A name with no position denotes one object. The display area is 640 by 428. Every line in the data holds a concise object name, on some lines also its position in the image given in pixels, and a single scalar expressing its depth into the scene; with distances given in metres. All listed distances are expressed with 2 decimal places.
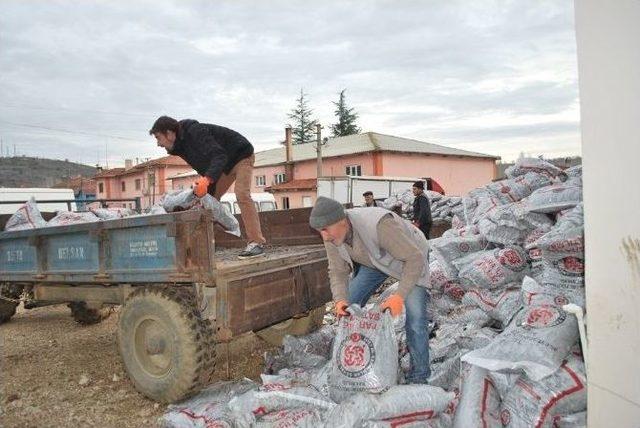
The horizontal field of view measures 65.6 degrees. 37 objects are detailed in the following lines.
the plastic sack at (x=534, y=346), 2.67
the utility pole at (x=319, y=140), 27.45
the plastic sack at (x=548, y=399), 2.56
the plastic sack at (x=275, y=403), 3.01
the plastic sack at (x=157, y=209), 5.63
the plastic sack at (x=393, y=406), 2.65
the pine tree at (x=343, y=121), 52.12
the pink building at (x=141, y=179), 43.09
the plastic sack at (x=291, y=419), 2.82
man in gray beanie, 3.09
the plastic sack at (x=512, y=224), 4.16
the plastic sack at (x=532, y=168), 5.12
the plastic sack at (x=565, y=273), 3.43
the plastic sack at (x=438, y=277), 4.42
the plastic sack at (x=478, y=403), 2.68
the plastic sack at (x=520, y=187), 5.10
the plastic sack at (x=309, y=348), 3.99
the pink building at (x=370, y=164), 30.20
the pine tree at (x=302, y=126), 55.88
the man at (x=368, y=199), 11.91
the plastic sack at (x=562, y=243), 3.40
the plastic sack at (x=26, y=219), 5.17
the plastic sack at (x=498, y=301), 3.63
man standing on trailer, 4.21
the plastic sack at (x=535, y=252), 3.99
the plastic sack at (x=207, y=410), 3.14
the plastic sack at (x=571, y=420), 2.52
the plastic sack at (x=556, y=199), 4.02
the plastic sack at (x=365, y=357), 2.92
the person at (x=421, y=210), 9.30
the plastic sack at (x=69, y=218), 5.26
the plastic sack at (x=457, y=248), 4.66
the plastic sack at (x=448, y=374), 3.33
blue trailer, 3.44
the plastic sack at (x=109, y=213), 6.10
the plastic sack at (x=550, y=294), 3.16
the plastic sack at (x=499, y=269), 4.03
